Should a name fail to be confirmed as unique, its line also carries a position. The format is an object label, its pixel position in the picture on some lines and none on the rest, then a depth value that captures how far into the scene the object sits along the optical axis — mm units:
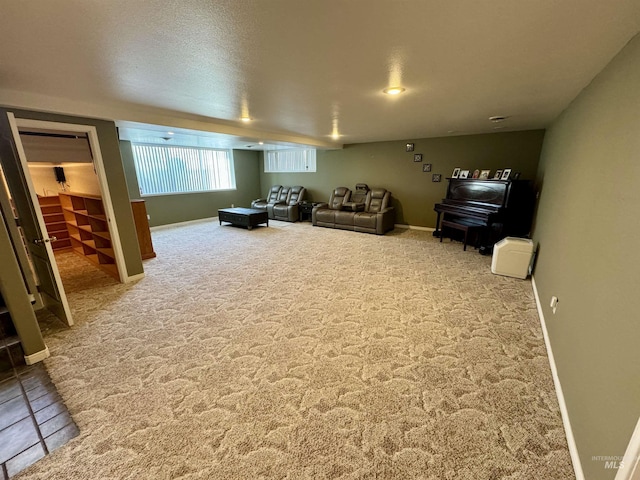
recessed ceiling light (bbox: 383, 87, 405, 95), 2442
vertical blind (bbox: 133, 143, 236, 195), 6504
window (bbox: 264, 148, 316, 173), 8049
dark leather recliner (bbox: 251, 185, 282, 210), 8319
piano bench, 4812
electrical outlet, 2164
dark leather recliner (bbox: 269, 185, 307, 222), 7691
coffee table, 6625
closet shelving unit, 3977
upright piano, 4430
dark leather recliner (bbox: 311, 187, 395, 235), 6180
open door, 2365
